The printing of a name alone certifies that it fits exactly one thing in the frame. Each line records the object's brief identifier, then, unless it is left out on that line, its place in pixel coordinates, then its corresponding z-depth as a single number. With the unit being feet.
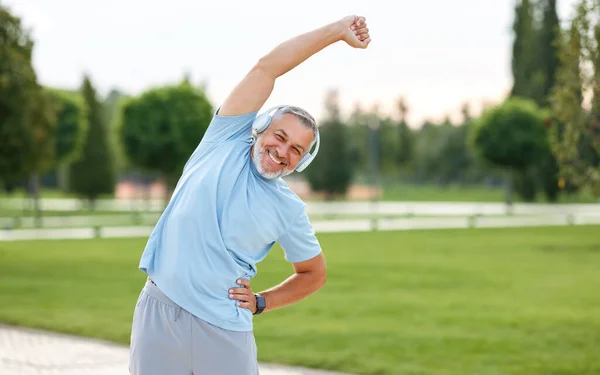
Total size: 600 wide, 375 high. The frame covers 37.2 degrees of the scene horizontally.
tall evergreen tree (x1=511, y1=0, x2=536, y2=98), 175.83
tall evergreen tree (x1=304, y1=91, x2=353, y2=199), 182.29
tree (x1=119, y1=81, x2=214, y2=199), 128.26
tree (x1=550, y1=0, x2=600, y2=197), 41.73
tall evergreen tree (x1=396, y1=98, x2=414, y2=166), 249.96
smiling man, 9.21
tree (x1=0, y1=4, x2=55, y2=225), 57.00
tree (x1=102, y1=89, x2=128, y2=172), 134.10
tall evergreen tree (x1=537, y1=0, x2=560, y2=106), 169.78
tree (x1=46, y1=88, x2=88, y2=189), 135.13
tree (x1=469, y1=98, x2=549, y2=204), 132.87
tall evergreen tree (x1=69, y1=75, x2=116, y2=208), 154.81
